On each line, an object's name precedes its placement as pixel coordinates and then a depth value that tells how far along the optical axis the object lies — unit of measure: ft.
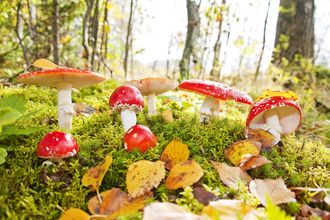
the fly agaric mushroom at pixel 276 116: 1.11
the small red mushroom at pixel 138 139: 1.04
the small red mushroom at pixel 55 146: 0.88
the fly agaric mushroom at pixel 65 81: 1.05
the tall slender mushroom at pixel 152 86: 1.30
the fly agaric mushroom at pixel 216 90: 1.18
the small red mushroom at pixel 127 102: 1.17
